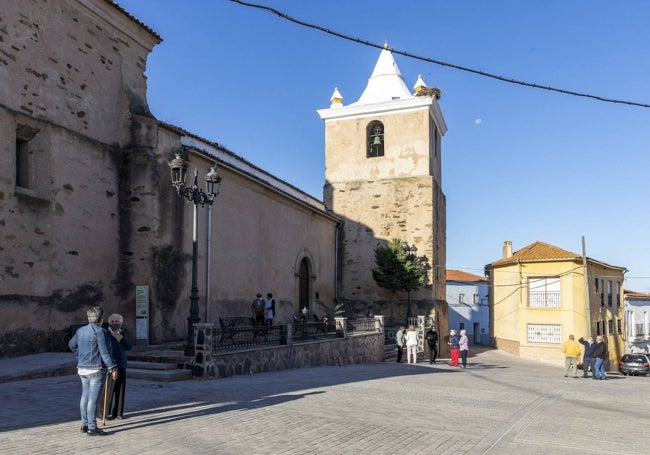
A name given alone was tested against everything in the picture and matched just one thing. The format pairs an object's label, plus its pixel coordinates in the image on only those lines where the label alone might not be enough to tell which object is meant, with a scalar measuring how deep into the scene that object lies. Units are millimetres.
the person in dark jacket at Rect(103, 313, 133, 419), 7286
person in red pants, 20188
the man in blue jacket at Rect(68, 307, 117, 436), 6305
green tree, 26094
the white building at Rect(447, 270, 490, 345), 52375
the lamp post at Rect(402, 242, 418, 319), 26703
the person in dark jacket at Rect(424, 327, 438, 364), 20766
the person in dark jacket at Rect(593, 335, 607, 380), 16672
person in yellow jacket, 16953
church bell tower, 27797
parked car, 28562
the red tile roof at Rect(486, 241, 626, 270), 31922
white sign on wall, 14031
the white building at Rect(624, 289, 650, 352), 50344
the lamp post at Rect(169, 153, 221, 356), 11742
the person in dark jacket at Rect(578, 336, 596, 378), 16781
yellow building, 31562
